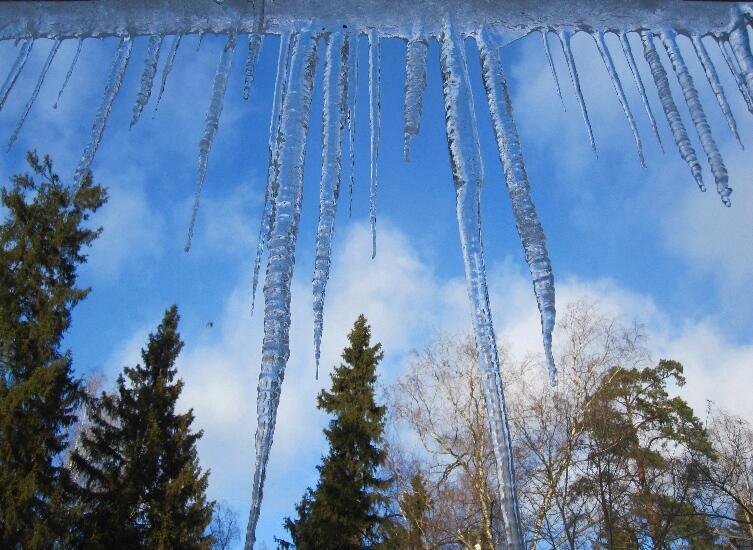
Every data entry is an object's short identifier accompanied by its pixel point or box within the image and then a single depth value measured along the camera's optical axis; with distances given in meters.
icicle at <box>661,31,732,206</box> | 1.71
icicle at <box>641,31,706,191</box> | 1.81
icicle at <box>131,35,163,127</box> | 1.77
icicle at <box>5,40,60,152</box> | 1.91
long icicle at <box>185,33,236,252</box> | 1.89
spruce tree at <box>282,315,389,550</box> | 13.42
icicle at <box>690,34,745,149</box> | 1.71
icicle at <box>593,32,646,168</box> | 1.76
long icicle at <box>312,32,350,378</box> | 1.78
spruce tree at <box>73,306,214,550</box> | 10.95
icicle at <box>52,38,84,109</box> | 1.68
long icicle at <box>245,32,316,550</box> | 1.52
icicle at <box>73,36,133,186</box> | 1.99
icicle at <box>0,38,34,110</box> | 1.73
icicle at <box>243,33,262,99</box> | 1.82
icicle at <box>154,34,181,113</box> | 1.71
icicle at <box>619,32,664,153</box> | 1.70
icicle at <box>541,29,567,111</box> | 1.61
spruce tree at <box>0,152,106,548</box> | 8.09
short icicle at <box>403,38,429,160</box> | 1.71
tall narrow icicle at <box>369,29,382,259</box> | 1.68
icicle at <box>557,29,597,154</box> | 1.65
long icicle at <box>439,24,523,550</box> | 1.33
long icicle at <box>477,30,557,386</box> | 1.59
